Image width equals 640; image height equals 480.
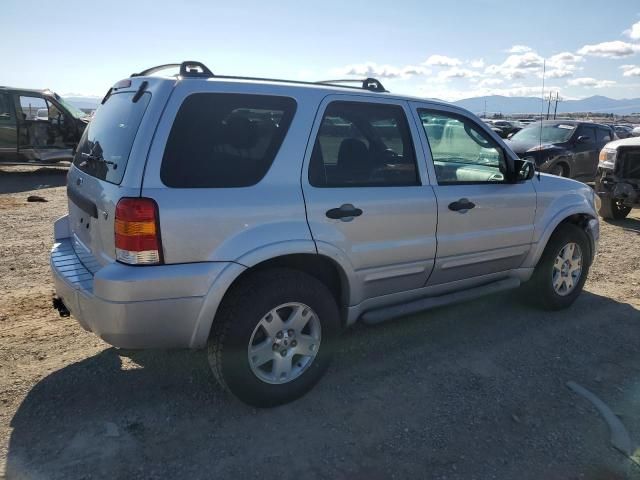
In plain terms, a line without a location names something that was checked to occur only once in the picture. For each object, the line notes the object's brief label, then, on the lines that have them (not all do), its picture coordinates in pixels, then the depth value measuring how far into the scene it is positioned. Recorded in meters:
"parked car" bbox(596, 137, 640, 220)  8.14
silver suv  2.66
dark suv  12.23
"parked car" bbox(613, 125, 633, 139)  28.24
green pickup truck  12.01
